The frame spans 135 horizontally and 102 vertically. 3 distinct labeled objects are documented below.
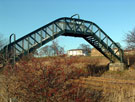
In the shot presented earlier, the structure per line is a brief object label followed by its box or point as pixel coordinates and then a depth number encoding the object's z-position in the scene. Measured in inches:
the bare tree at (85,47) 3199.3
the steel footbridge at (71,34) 593.3
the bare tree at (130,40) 1017.7
